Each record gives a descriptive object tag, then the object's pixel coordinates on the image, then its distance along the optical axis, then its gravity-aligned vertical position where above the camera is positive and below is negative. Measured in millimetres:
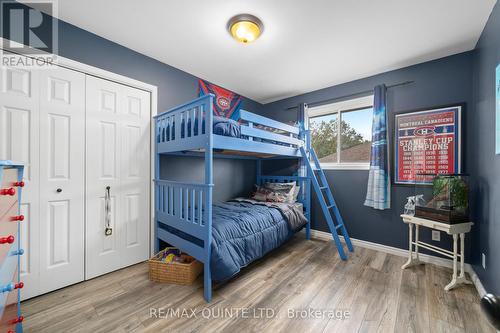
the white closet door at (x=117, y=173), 2027 -91
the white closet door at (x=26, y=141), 1619 +186
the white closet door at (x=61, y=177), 1774 -115
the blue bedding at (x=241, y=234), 1732 -695
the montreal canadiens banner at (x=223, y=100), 3012 +1084
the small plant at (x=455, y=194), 1965 -250
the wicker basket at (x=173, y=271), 1931 -1015
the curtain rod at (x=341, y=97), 2566 +1033
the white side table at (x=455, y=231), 1859 -582
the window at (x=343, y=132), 2957 +536
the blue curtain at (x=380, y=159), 2576 +105
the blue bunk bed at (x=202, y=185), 1753 -189
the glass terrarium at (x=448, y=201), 1942 -326
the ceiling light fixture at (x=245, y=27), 1793 +1259
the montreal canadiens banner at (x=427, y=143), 2256 +285
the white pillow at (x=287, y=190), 3108 -371
